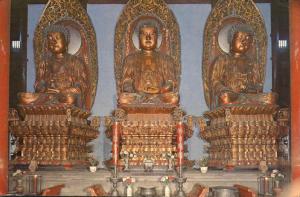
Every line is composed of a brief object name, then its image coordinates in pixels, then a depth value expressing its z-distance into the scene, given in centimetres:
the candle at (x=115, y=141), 575
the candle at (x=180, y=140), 574
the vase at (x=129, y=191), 608
